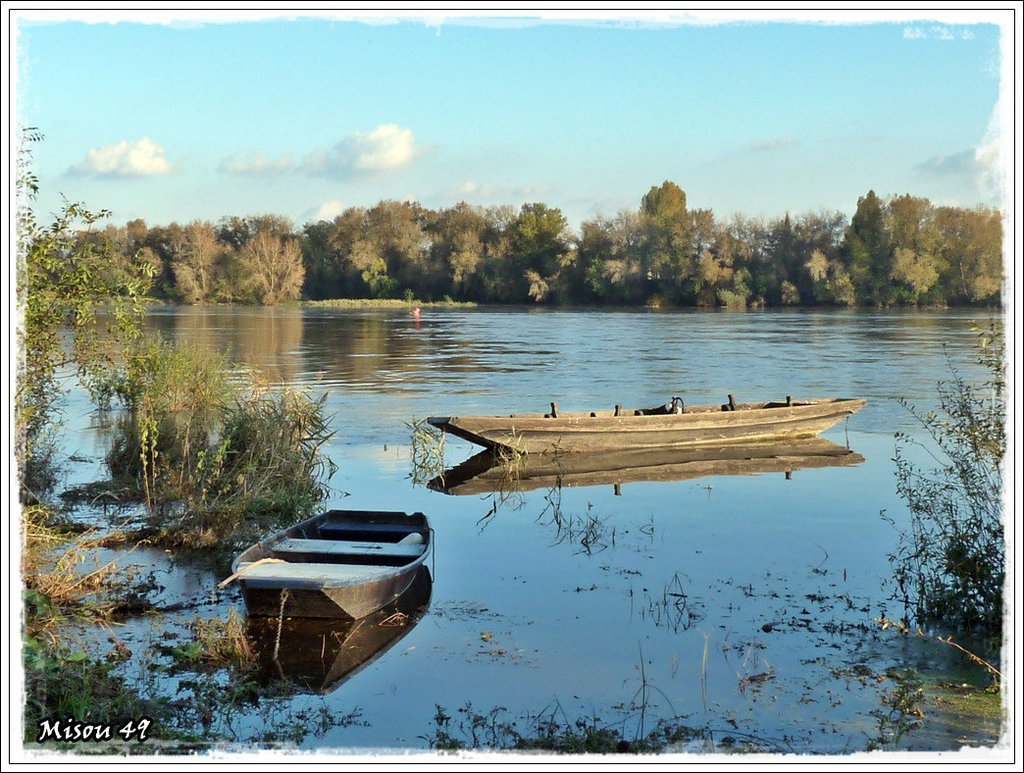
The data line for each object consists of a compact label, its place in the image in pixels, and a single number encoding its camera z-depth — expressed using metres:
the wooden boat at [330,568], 8.56
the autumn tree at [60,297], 9.12
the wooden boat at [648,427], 17.03
